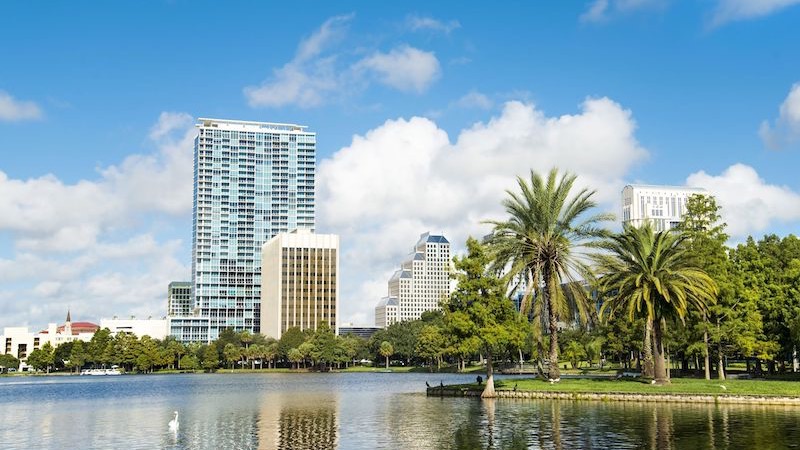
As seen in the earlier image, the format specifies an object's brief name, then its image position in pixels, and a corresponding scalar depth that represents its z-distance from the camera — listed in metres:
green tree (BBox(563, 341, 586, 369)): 130.93
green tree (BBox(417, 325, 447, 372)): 173.12
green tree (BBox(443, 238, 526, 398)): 62.19
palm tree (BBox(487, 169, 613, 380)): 64.19
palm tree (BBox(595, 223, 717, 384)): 59.44
